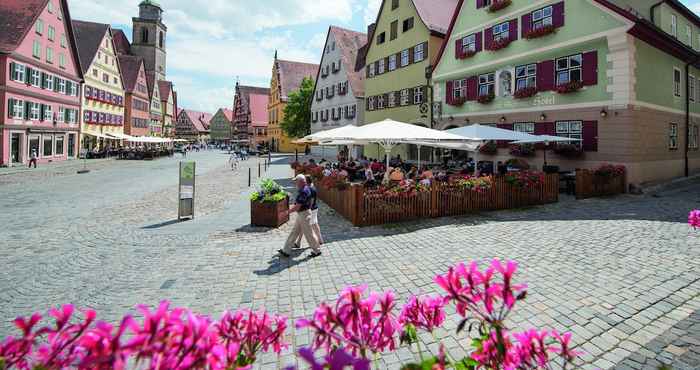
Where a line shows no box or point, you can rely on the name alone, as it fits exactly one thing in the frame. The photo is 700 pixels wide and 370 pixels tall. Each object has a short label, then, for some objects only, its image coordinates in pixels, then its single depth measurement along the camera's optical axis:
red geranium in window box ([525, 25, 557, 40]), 18.20
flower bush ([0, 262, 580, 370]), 1.17
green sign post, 10.82
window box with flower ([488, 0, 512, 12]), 20.54
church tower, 83.88
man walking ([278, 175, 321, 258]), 7.25
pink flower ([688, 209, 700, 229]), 4.12
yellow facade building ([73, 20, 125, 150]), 45.09
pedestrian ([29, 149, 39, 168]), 29.15
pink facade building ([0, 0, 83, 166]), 30.03
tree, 54.09
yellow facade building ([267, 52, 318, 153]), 67.06
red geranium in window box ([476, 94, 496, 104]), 21.70
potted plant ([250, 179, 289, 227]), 9.91
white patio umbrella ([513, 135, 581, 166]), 15.16
